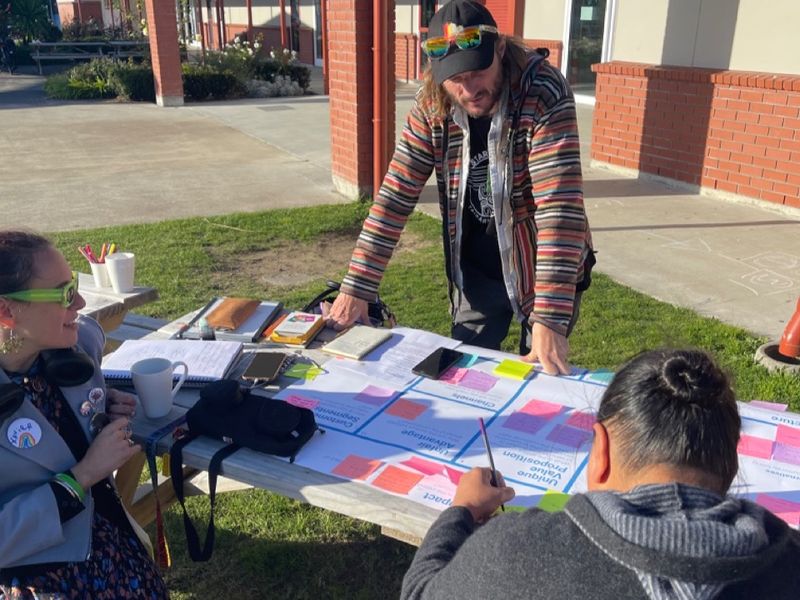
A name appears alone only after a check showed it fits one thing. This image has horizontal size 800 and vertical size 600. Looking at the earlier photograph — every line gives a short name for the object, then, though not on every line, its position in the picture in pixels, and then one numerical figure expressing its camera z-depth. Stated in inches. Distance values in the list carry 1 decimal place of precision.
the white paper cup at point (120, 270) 128.0
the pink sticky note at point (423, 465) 76.8
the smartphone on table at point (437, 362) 96.8
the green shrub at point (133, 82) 649.6
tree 1203.8
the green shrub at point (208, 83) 657.6
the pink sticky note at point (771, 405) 90.2
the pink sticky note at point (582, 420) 84.2
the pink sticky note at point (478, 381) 93.8
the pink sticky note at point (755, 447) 79.0
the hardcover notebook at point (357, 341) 102.3
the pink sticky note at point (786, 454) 77.9
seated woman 72.1
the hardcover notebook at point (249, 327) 108.3
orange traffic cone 163.6
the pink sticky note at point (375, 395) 90.7
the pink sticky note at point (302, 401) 90.0
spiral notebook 95.9
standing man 96.5
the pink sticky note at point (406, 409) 87.4
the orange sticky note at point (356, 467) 76.2
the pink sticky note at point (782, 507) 69.2
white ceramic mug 86.8
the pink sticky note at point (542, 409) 86.9
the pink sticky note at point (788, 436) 81.2
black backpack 79.8
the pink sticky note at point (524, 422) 84.1
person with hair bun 41.1
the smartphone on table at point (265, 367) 95.3
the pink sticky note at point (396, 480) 74.0
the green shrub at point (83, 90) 679.1
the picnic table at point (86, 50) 913.7
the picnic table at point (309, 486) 71.1
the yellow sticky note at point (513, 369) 96.2
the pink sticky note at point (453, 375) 95.9
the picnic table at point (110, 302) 121.5
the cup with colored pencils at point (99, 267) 130.7
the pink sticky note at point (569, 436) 81.3
